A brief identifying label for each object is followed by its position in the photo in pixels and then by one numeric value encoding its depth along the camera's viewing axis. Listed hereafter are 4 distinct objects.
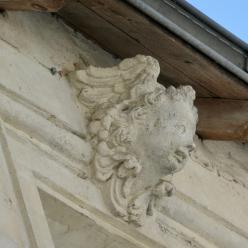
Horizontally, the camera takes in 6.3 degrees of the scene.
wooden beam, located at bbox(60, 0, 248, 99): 7.27
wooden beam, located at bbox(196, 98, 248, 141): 7.65
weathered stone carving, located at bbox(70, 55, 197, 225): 7.25
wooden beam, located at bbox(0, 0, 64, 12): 7.05
